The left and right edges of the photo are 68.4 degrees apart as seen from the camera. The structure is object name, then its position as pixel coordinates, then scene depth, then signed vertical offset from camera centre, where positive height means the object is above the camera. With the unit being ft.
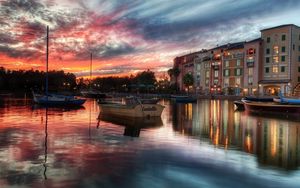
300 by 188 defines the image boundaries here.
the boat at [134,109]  70.28 -4.76
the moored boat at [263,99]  113.61 -2.01
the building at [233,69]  243.56 +30.10
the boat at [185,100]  167.73 -3.91
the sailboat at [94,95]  230.62 -1.28
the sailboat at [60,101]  121.12 -4.23
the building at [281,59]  209.23 +35.94
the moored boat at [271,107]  92.05 -5.15
